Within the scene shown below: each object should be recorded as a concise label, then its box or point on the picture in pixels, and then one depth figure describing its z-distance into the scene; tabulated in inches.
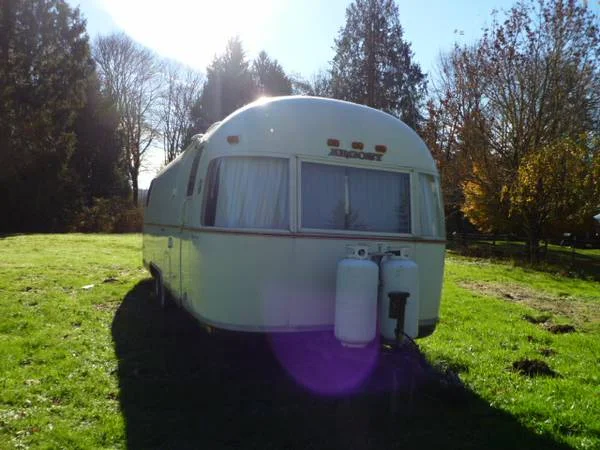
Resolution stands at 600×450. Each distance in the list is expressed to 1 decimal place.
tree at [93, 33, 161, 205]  1568.7
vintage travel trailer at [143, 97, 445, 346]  183.9
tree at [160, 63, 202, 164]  1706.4
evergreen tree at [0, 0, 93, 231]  1099.9
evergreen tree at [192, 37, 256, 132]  1521.9
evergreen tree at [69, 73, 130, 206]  1373.0
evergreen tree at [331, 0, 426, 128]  1256.2
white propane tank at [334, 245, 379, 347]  176.6
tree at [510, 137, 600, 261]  692.7
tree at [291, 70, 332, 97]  1368.0
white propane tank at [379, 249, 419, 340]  182.9
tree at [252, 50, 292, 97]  1541.1
